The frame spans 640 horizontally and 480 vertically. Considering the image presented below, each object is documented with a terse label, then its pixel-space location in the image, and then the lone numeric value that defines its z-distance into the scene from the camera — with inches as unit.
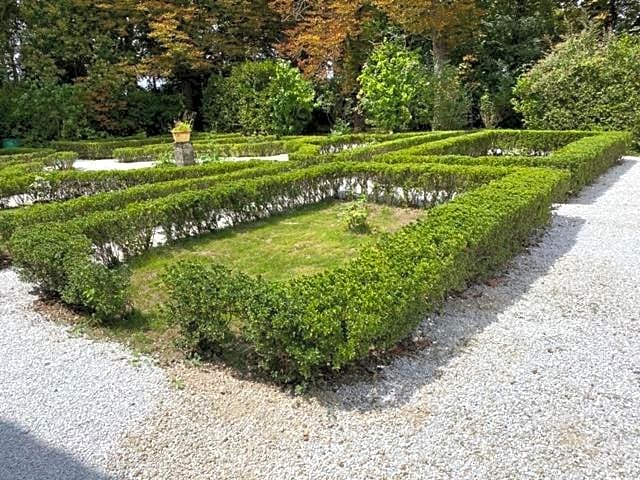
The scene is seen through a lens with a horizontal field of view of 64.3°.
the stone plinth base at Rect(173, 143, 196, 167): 421.7
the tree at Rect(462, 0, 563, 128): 724.0
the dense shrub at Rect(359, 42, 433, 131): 658.2
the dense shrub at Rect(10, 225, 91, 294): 166.9
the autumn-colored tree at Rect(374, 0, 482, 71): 672.4
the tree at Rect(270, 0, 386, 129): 782.5
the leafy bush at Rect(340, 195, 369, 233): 245.9
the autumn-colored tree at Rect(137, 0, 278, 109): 848.9
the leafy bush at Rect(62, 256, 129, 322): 153.9
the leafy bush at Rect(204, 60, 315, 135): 748.0
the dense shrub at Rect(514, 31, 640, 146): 503.2
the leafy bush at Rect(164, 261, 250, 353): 127.4
